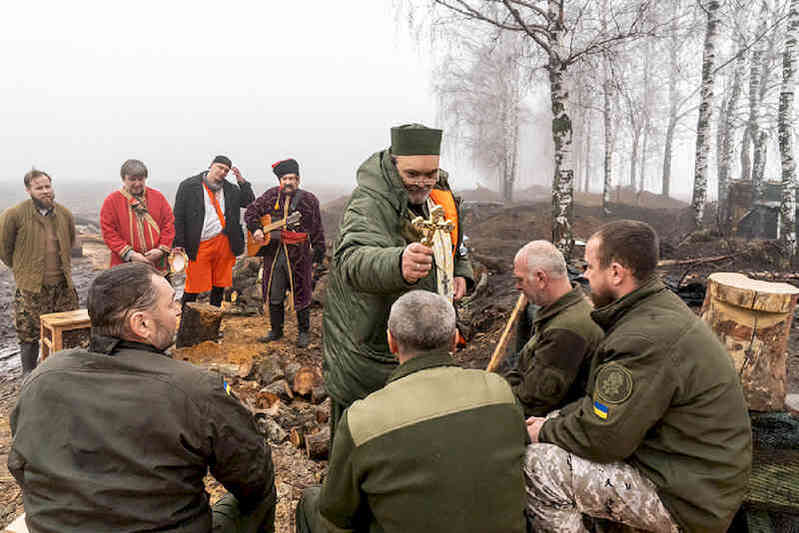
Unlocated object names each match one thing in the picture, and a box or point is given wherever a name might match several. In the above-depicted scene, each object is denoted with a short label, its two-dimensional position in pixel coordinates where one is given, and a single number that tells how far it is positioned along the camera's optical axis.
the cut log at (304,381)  4.85
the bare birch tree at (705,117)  11.77
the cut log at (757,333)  3.25
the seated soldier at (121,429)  1.54
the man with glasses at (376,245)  2.30
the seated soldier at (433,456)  1.62
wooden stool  4.59
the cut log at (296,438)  3.86
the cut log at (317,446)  3.67
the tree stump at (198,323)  5.89
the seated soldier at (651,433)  1.97
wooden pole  4.70
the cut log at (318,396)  4.75
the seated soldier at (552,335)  2.67
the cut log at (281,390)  4.82
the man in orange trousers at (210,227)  6.06
